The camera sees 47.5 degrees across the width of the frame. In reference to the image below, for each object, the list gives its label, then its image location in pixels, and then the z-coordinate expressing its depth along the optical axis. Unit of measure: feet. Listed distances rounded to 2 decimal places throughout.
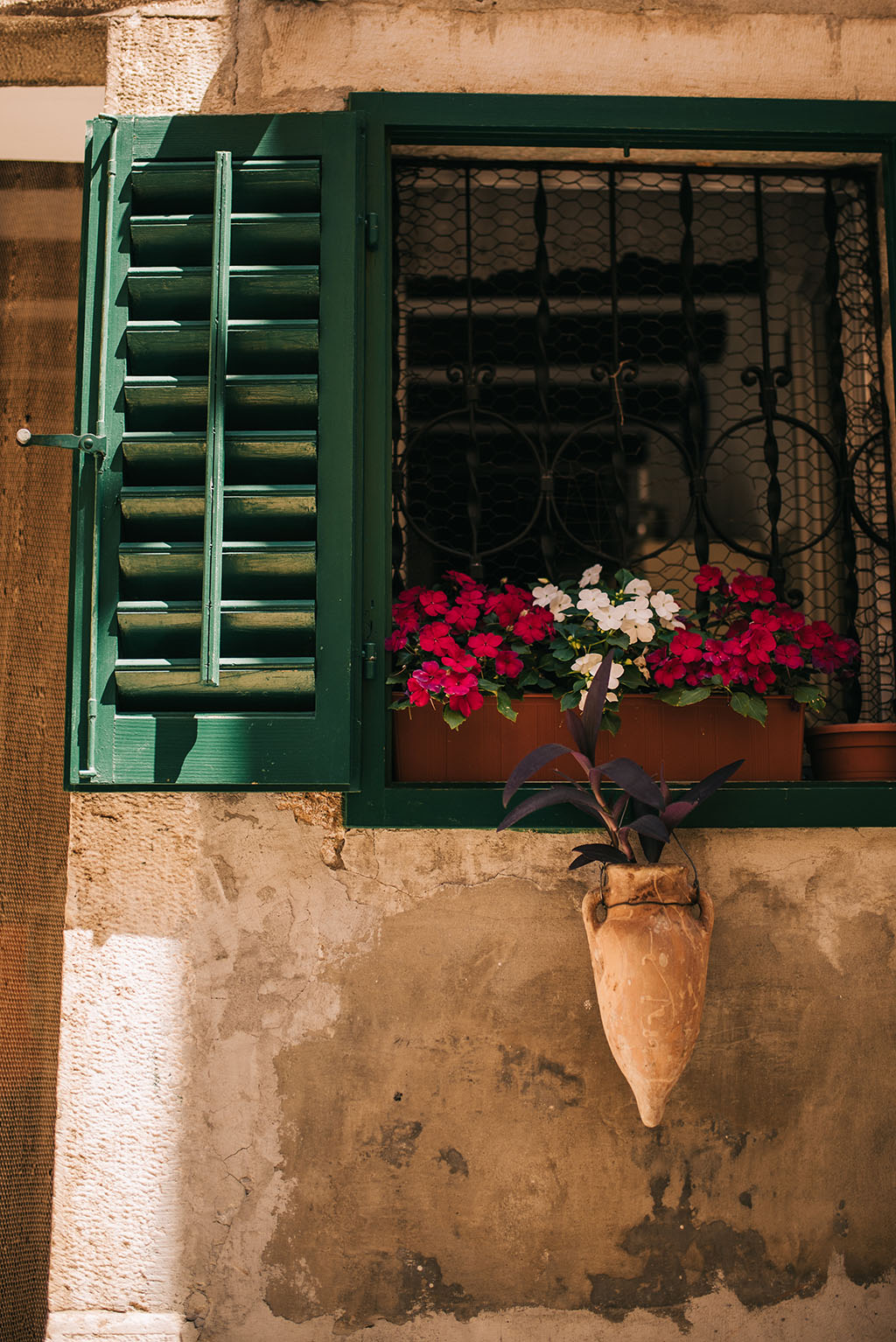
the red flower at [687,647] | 7.11
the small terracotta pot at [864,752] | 7.66
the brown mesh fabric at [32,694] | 8.15
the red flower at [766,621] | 7.29
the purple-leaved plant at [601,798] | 6.18
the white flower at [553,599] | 7.66
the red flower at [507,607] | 7.63
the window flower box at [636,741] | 7.38
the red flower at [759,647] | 7.09
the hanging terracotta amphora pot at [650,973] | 6.21
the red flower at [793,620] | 7.45
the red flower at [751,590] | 7.53
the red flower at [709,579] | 7.77
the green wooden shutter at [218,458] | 6.84
